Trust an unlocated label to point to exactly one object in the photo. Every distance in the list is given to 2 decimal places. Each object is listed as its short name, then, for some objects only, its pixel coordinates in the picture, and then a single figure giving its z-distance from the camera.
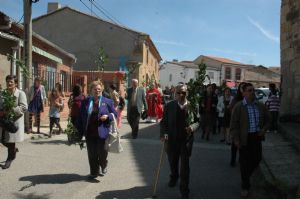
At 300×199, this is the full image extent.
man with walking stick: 4.78
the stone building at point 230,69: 54.02
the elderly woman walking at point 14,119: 5.72
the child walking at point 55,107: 9.40
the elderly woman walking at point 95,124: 5.36
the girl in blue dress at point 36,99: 9.50
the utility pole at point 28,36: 9.37
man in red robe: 13.41
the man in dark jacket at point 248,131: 4.81
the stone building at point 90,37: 24.60
